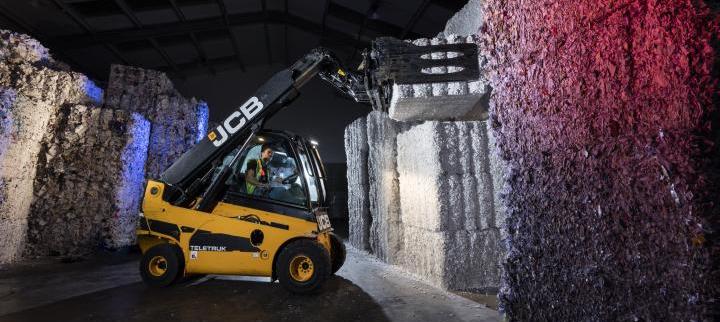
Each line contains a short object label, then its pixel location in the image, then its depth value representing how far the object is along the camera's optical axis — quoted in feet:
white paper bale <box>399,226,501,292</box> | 12.98
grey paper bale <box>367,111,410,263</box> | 18.48
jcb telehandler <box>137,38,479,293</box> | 13.48
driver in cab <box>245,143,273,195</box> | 14.40
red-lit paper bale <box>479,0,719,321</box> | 3.24
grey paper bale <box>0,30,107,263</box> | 17.02
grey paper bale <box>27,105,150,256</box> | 19.36
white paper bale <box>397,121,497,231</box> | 13.34
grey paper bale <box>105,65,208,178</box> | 24.07
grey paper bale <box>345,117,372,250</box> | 22.47
